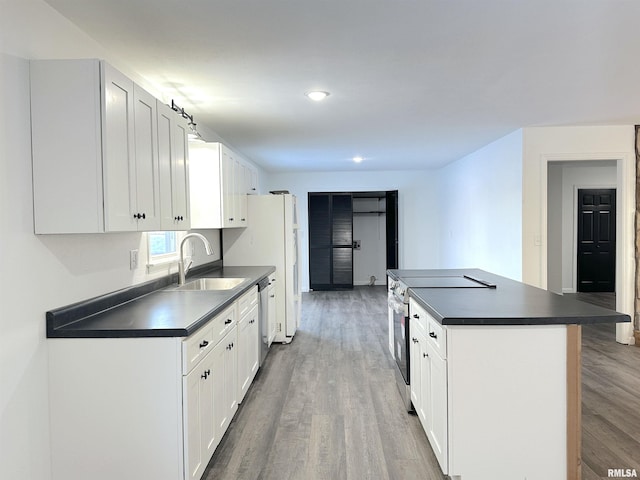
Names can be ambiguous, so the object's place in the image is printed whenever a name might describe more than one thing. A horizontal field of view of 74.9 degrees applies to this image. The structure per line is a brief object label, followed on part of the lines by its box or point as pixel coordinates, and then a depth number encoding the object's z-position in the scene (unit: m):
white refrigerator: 4.70
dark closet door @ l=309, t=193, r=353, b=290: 8.22
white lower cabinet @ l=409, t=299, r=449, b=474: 2.06
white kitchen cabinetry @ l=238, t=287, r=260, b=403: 2.98
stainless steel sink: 3.65
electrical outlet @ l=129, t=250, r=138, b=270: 2.68
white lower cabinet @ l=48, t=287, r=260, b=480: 1.84
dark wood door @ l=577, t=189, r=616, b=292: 7.83
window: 3.01
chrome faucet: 3.24
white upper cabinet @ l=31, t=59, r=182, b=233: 1.78
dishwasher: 3.75
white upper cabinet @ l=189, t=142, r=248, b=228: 3.63
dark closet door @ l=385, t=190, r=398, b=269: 8.20
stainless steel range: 2.99
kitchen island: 1.99
